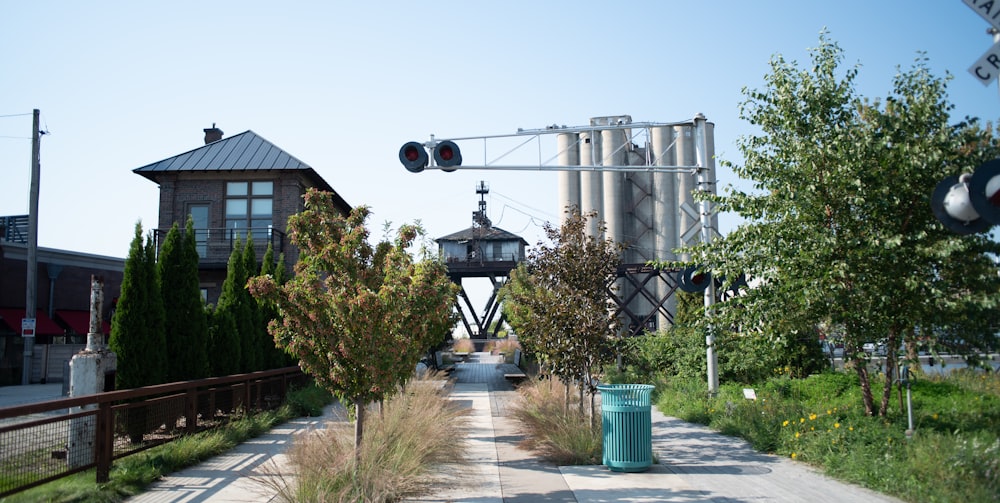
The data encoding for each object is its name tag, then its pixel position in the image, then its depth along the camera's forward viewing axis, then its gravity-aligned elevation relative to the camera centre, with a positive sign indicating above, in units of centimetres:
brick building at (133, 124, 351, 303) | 2541 +445
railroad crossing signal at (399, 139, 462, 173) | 1435 +330
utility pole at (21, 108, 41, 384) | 2603 +233
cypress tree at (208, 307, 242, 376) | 1566 -49
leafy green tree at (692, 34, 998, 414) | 897 +129
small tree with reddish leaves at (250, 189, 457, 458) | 855 +14
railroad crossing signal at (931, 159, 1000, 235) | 426 +72
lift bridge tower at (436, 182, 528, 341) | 5709 +592
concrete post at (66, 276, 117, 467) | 841 -70
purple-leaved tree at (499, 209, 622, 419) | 1155 +24
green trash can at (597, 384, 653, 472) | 956 -151
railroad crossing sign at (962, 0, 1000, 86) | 469 +169
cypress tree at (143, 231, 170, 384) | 1216 +9
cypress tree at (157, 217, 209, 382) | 1334 +25
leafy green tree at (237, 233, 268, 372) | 1714 -13
